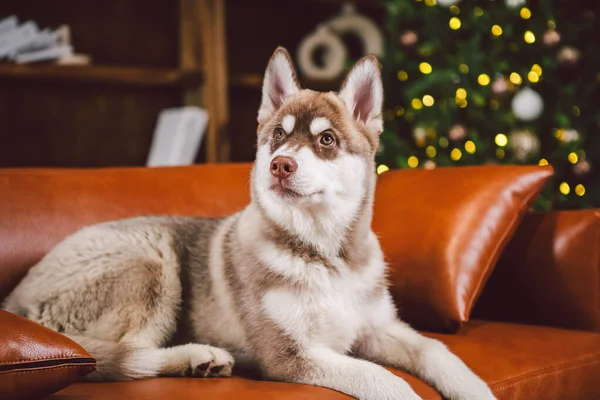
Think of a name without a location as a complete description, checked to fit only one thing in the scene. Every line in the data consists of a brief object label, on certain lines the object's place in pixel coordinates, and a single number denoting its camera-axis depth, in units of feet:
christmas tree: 12.02
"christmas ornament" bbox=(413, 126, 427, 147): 12.82
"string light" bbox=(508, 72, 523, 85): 12.23
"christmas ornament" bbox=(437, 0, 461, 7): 12.40
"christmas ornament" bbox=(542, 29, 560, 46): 11.87
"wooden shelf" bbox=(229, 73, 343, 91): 13.03
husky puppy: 5.13
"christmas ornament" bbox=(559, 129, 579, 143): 11.84
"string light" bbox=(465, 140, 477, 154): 12.49
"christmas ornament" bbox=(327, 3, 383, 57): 14.52
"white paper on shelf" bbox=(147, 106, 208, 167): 11.75
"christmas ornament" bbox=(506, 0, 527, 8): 12.03
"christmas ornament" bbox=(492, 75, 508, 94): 11.97
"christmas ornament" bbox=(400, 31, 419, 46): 12.92
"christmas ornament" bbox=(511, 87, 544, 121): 11.79
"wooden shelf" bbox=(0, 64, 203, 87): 10.68
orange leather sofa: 5.63
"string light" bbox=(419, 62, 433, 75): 13.05
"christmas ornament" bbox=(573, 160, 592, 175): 11.87
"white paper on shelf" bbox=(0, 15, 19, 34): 10.58
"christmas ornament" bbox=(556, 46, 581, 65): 11.92
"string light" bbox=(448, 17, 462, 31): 12.74
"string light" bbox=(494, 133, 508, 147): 12.29
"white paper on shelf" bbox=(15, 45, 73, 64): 10.64
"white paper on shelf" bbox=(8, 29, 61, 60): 10.64
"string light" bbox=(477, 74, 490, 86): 12.37
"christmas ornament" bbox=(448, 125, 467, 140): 12.32
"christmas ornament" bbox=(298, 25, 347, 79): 14.08
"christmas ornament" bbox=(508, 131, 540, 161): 11.91
